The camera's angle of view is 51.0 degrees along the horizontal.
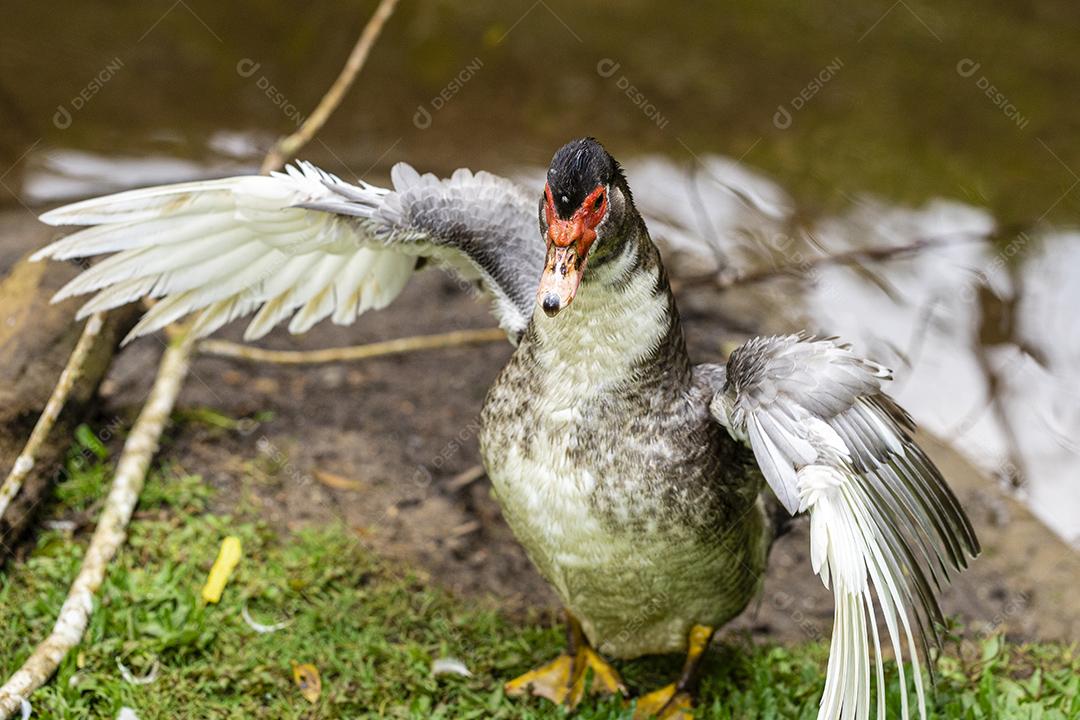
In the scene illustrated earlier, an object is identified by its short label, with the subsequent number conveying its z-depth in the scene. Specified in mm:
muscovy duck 2797
